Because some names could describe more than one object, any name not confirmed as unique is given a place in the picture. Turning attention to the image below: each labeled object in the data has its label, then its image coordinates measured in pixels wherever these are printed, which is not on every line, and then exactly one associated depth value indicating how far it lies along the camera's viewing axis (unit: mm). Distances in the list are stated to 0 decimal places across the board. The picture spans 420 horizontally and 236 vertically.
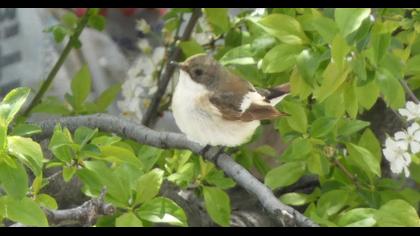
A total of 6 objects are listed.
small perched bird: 5220
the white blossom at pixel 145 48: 5545
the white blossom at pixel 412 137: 5253
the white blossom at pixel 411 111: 5255
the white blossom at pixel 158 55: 5547
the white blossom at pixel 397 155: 5267
